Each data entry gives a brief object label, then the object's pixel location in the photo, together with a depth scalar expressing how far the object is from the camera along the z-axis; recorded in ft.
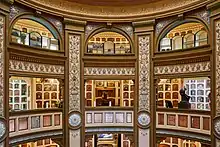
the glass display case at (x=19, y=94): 35.63
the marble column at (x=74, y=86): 29.91
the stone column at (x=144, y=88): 30.45
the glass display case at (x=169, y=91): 38.73
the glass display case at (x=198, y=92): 36.55
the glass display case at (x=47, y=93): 38.69
